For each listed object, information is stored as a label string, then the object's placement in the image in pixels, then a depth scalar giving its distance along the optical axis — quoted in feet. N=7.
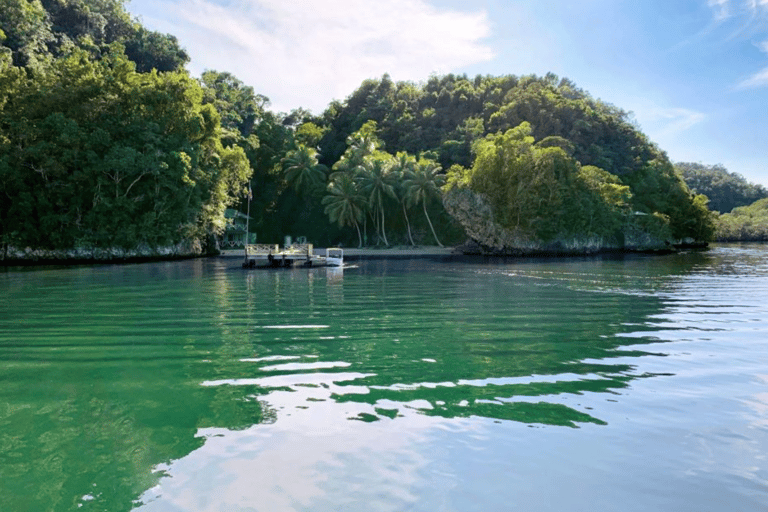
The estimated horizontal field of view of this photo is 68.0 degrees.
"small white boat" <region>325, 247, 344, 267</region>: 145.07
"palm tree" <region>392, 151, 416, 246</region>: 232.12
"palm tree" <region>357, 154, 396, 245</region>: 230.68
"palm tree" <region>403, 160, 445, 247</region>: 227.40
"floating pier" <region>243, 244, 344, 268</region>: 143.95
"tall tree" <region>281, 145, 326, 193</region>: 261.03
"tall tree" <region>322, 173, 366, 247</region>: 232.32
